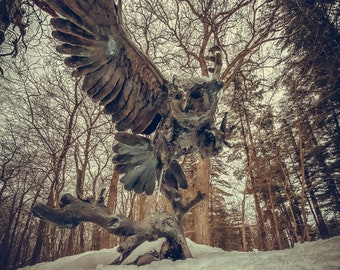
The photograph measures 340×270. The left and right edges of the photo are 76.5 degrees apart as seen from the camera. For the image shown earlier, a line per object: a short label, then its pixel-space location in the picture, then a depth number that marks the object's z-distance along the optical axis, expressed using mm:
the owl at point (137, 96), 2162
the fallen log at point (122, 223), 2102
